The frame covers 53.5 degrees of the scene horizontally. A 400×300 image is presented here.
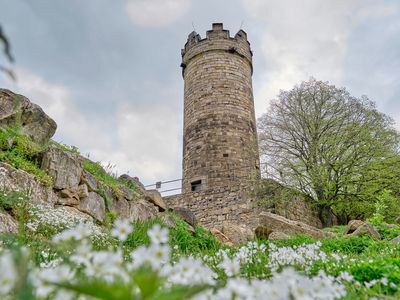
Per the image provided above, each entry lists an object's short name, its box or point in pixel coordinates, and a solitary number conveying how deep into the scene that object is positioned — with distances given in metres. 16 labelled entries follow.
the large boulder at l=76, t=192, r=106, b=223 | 7.69
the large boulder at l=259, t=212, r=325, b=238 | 11.96
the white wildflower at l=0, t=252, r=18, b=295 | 0.95
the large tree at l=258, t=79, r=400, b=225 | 17.06
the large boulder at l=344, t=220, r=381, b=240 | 10.56
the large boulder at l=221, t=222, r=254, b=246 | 11.02
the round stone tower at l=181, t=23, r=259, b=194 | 18.52
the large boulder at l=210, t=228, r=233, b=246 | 10.98
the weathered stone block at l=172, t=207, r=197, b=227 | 11.71
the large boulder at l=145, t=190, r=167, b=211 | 11.17
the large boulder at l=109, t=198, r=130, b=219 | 8.78
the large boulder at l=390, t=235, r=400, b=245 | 8.60
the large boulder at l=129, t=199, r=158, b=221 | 9.49
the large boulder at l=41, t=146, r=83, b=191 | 7.41
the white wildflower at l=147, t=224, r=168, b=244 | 1.24
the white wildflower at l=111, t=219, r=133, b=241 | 1.29
